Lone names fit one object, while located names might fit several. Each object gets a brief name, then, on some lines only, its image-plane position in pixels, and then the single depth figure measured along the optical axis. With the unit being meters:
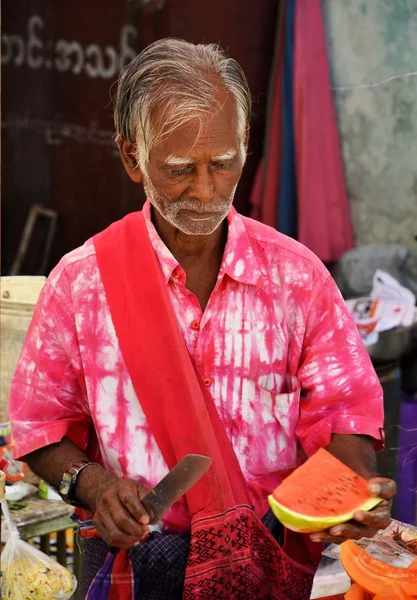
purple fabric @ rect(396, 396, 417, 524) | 3.61
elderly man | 2.09
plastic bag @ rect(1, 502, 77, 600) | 2.60
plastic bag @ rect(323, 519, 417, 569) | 2.09
